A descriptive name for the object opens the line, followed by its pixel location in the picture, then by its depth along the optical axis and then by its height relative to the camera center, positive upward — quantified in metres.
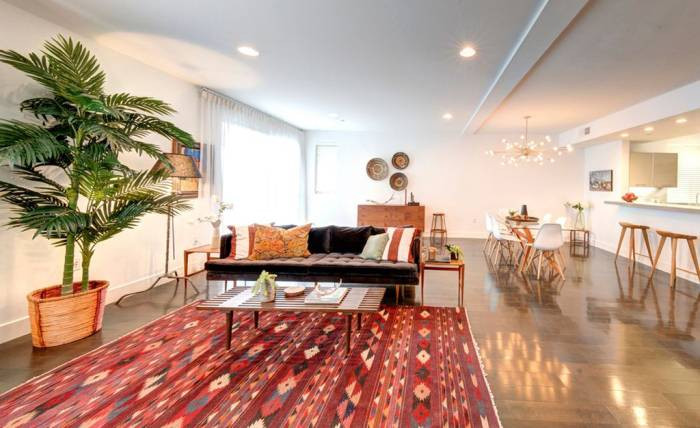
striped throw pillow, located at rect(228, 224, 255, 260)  3.78 -0.43
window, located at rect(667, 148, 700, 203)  6.57 +0.83
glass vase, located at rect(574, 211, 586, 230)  7.44 -0.24
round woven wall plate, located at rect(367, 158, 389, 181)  8.30 +1.07
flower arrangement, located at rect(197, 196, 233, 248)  3.99 -0.23
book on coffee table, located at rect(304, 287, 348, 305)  2.39 -0.72
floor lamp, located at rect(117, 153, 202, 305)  3.44 +0.36
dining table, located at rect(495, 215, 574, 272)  4.86 -0.35
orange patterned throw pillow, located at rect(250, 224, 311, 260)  3.78 -0.45
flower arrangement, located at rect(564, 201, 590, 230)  7.32 -0.02
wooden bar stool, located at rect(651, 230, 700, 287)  4.18 -0.46
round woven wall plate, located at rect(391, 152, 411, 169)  8.23 +1.31
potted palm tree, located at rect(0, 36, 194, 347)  2.19 +0.27
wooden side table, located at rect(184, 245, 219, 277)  3.81 -0.56
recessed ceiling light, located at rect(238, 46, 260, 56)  3.30 +1.70
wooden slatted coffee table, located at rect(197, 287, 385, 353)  2.31 -0.75
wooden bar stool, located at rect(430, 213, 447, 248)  7.90 -0.52
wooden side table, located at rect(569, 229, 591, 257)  6.33 -0.73
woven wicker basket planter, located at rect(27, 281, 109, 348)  2.39 -0.90
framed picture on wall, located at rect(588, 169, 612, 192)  6.68 +0.71
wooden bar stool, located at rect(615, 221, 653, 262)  5.07 -0.42
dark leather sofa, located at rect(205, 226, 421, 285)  3.41 -0.69
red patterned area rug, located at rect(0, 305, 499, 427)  1.71 -1.15
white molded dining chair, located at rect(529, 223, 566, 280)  4.47 -0.43
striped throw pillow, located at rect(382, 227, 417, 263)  3.65 -0.45
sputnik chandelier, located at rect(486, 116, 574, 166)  7.66 +1.44
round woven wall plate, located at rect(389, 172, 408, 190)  8.26 +0.75
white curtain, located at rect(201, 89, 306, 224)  4.79 +0.86
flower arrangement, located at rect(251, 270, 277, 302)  2.45 -0.65
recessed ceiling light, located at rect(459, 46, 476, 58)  3.18 +1.67
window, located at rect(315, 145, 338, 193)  8.44 +1.09
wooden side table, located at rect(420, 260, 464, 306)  3.45 -0.66
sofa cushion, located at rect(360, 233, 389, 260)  3.73 -0.47
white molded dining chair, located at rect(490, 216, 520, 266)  5.39 -0.47
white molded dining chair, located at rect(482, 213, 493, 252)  6.12 -0.57
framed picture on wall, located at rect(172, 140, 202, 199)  4.23 +0.35
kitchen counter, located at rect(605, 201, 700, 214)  4.41 +0.10
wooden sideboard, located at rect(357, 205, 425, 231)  7.67 -0.16
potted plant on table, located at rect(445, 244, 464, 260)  3.61 -0.50
